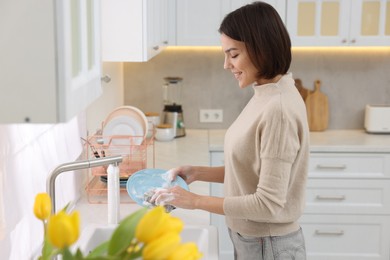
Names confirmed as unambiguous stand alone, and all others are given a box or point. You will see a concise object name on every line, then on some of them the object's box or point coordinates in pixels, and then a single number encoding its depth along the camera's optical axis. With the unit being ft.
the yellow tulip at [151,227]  2.53
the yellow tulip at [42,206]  3.11
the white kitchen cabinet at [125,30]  8.27
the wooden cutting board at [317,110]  12.76
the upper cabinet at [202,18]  11.68
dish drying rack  7.98
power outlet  13.26
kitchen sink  6.48
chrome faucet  5.22
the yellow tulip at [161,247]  2.50
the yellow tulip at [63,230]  2.48
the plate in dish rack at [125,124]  8.89
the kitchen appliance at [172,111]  12.47
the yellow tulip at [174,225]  2.58
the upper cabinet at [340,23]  11.71
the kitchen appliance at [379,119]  12.32
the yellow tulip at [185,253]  2.56
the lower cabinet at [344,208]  11.35
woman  5.80
